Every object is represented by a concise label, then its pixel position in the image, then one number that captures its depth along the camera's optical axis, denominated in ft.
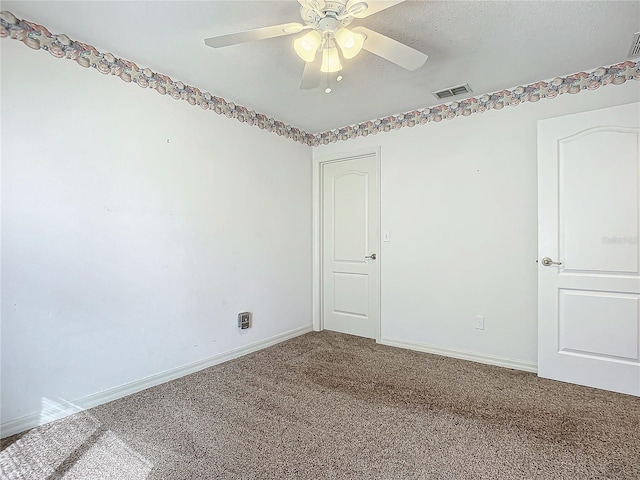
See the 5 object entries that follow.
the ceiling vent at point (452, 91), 9.24
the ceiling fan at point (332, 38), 5.32
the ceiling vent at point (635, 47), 7.00
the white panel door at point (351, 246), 12.16
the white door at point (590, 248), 7.72
